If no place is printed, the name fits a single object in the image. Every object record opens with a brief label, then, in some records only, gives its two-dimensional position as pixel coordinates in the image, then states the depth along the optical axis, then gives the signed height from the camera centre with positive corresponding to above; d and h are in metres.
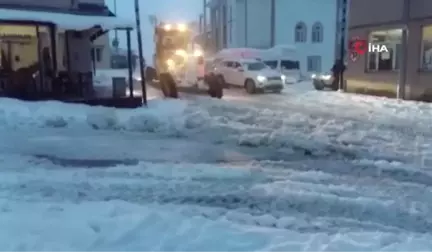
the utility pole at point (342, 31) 32.12 +1.23
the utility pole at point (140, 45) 18.97 +0.15
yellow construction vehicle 26.08 -0.10
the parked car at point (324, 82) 32.97 -2.13
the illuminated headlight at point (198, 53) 27.30 -0.23
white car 30.73 -1.60
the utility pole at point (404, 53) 25.34 -0.32
